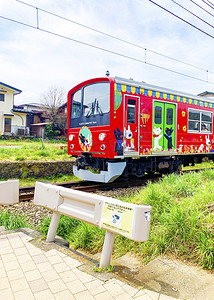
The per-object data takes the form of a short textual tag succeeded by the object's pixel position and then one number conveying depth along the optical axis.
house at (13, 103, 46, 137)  37.48
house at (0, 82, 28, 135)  31.28
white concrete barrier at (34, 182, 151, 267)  2.60
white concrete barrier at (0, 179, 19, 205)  4.06
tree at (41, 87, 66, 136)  36.84
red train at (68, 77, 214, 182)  7.54
